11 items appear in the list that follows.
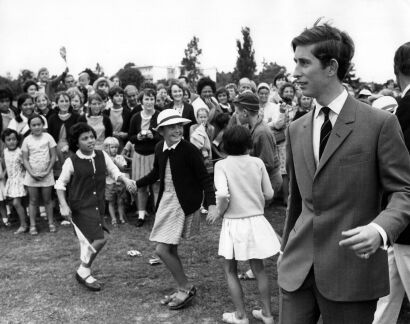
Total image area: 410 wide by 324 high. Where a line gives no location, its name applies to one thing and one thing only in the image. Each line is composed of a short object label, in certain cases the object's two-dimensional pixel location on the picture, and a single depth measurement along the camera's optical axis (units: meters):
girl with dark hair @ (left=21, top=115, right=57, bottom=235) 7.97
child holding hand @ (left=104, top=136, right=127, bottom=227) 8.14
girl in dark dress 5.48
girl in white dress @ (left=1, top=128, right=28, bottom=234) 8.18
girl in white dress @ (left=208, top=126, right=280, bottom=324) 4.38
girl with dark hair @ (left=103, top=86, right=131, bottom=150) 8.84
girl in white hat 4.89
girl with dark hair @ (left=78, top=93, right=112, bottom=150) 8.41
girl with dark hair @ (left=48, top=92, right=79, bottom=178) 8.45
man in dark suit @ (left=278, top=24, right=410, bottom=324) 2.34
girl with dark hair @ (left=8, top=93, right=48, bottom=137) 8.59
